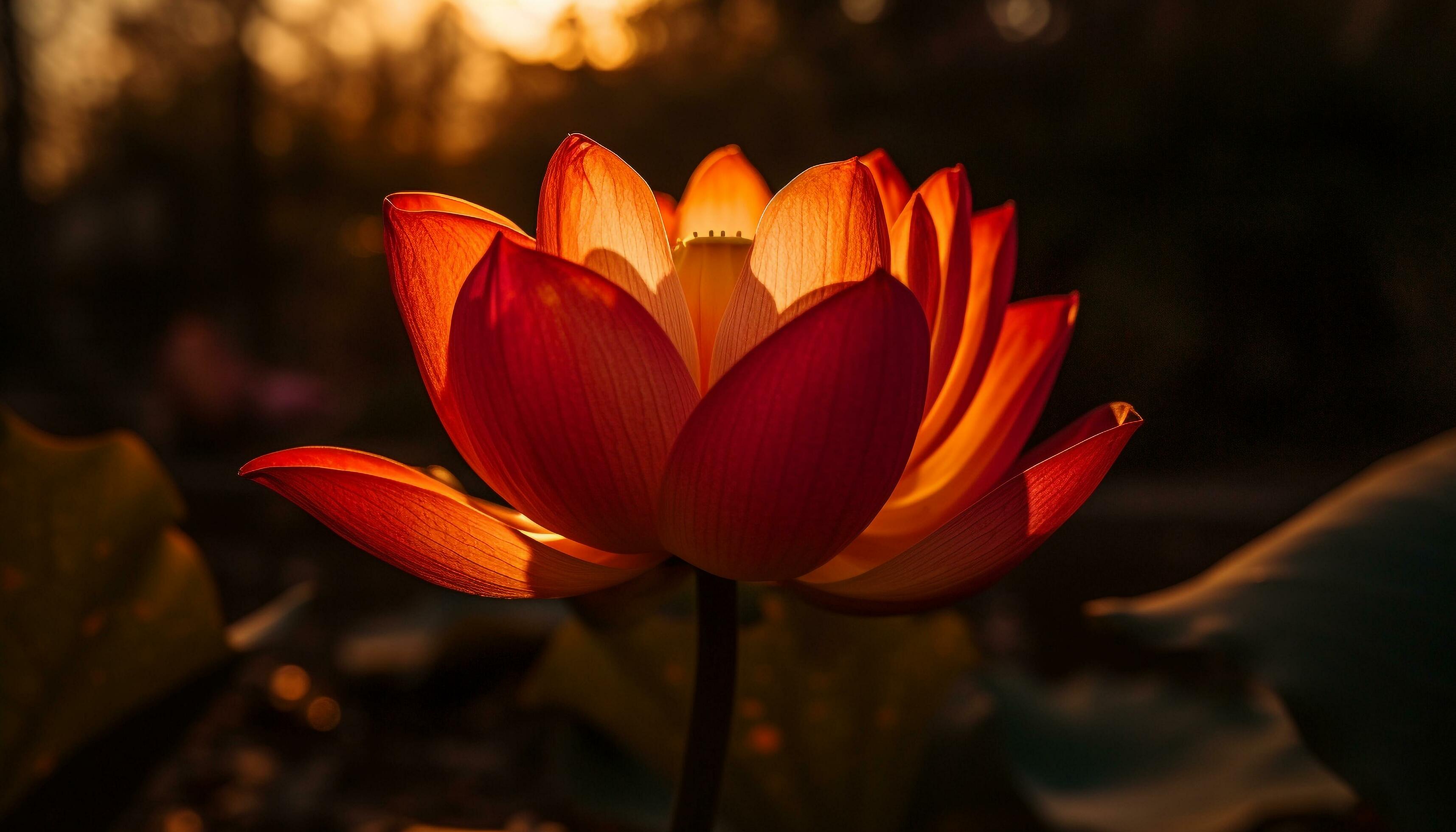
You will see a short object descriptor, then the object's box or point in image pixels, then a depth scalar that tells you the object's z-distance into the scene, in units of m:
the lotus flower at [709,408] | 0.21
